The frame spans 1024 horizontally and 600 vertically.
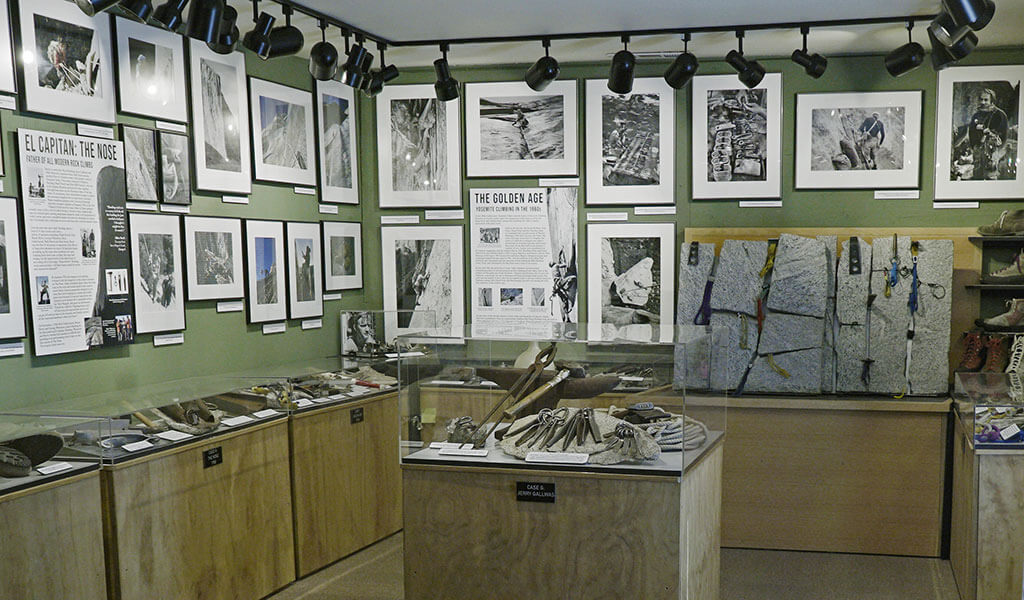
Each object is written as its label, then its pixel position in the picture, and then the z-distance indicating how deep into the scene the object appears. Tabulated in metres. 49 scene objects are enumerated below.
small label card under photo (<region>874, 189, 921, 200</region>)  5.34
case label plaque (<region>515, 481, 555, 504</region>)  3.13
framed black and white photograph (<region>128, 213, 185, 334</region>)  4.15
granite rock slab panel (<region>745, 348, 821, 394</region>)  5.06
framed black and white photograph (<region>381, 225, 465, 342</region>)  5.95
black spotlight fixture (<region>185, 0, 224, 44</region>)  3.31
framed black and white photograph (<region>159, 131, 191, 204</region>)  4.26
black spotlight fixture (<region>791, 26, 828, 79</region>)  4.70
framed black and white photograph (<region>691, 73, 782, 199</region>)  5.47
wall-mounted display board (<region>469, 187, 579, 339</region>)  5.80
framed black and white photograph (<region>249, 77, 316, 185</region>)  4.95
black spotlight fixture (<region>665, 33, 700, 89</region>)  4.74
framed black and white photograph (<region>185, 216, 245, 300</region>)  4.48
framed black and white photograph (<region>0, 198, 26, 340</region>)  3.48
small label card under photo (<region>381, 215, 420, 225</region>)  5.98
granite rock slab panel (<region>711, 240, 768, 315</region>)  5.13
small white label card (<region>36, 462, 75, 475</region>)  3.00
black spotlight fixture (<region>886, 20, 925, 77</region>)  4.55
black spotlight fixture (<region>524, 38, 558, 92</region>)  4.71
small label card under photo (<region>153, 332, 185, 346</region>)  4.29
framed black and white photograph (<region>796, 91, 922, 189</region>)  5.33
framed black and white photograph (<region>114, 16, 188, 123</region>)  4.02
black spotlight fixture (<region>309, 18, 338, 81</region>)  4.19
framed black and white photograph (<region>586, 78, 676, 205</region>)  5.61
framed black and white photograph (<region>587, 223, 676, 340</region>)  5.68
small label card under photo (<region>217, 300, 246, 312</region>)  4.72
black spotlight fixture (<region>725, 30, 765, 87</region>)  4.78
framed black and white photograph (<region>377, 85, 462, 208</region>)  5.88
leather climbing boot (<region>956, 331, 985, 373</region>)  5.09
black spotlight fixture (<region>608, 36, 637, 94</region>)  4.67
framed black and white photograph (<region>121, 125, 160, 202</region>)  4.06
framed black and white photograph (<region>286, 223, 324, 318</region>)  5.25
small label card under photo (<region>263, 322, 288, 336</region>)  5.07
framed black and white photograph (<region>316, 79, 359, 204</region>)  5.57
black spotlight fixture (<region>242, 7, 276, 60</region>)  3.79
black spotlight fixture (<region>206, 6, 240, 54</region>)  3.49
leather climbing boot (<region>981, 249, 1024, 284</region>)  5.02
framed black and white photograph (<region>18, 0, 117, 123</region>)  3.56
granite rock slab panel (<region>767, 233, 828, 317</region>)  5.05
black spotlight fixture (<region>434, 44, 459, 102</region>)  4.97
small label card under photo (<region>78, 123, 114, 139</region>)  3.83
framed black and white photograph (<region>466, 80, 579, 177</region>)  5.73
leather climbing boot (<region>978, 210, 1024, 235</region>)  4.94
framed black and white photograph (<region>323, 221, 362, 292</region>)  5.62
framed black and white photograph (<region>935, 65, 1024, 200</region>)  5.18
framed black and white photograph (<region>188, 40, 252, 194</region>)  4.50
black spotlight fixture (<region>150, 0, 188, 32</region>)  3.29
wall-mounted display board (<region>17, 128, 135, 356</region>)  3.62
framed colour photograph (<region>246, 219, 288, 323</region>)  4.91
